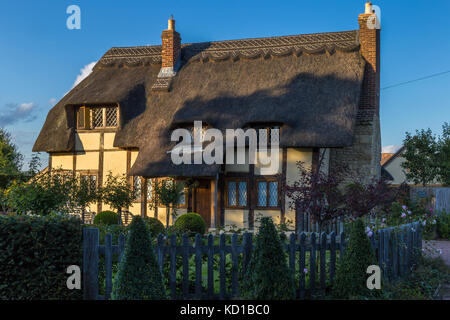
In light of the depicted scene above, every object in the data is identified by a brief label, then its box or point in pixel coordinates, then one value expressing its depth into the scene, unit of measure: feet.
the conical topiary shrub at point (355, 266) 23.39
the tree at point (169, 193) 59.93
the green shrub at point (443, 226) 59.93
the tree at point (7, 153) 111.57
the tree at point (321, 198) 31.83
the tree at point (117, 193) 62.44
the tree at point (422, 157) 97.30
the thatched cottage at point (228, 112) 58.75
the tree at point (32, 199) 41.50
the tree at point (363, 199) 31.36
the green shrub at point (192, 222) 54.13
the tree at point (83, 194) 63.52
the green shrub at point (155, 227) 46.18
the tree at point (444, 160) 94.91
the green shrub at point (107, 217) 59.95
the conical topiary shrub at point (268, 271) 21.40
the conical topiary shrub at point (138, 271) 20.54
